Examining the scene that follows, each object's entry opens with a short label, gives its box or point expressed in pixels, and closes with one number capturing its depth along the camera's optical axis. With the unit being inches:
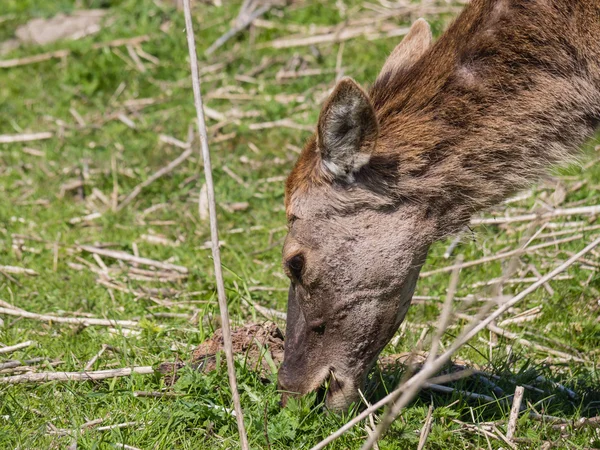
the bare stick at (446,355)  241.9
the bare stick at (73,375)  376.2
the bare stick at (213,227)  282.4
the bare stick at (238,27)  776.9
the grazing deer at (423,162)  338.3
